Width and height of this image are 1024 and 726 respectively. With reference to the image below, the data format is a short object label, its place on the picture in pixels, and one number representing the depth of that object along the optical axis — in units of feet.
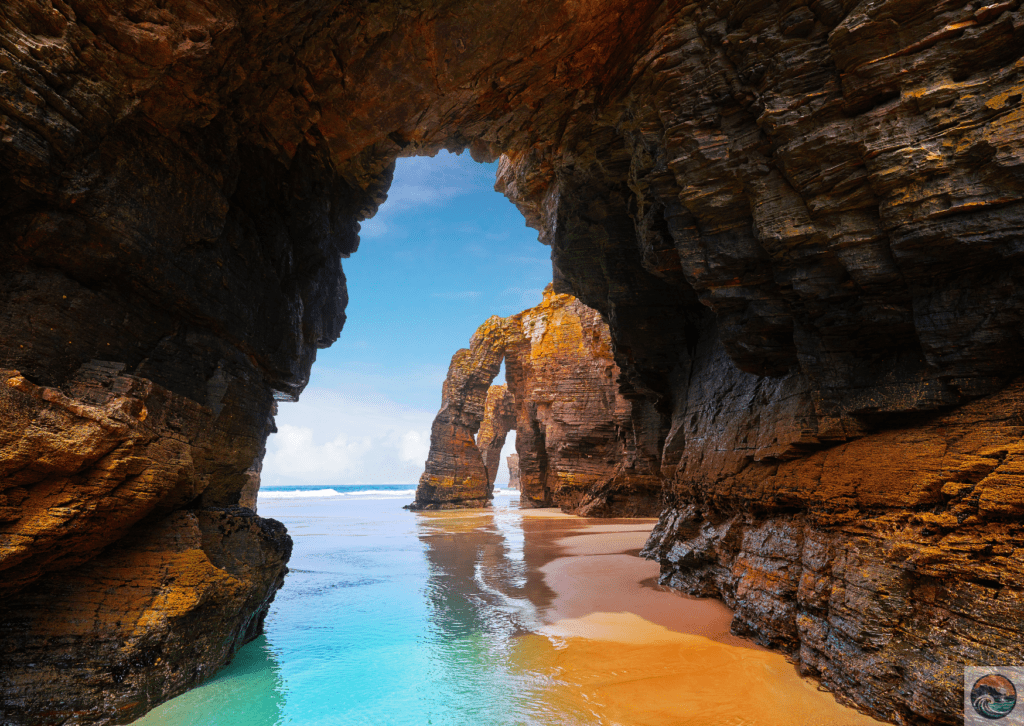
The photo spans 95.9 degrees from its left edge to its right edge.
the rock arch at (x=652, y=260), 15.89
